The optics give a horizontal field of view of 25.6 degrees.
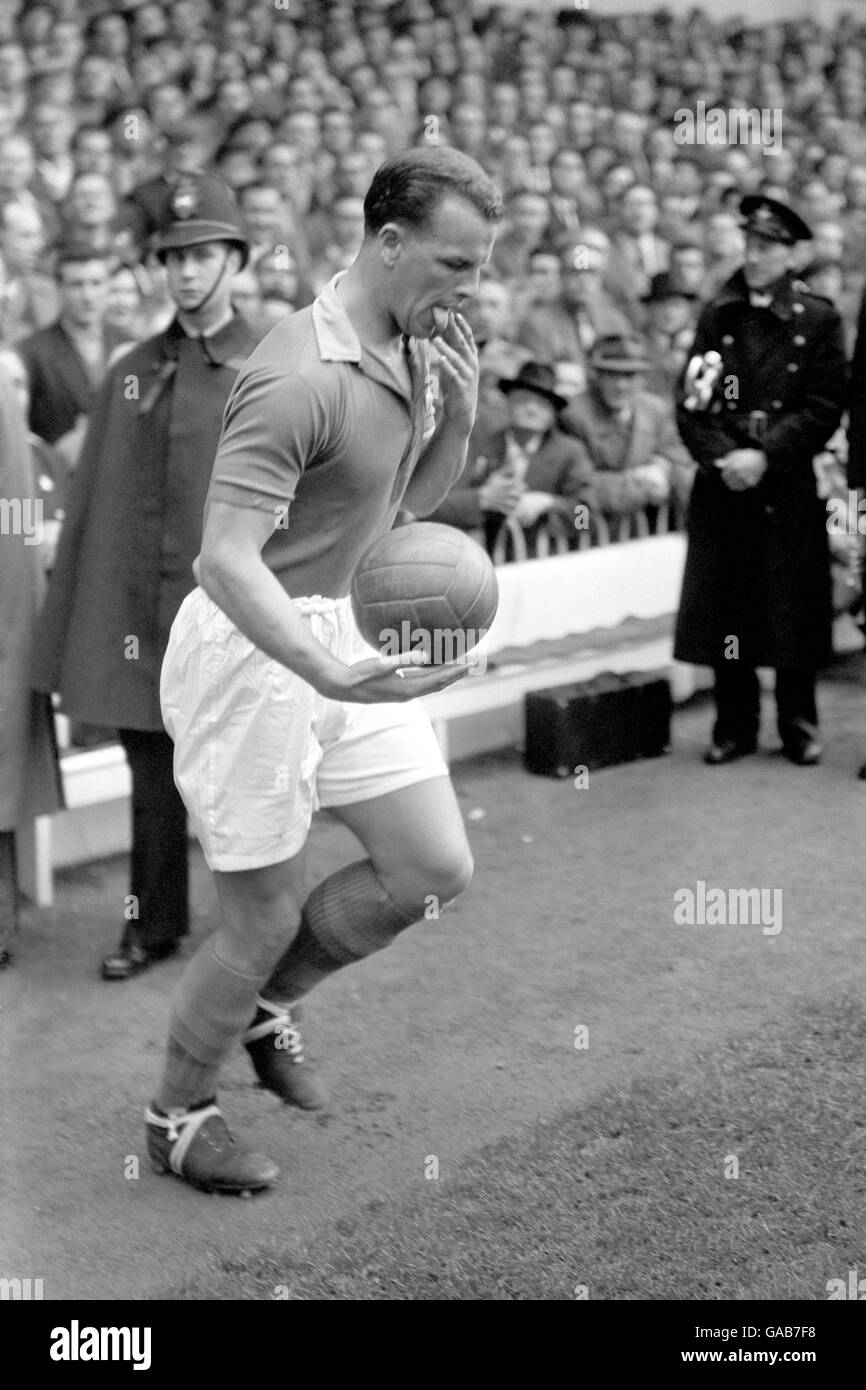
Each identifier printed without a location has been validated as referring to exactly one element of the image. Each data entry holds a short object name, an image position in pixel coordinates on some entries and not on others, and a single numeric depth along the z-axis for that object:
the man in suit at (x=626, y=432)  8.05
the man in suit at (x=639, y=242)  11.72
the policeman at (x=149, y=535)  4.96
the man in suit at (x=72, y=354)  7.14
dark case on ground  7.09
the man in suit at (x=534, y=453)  7.53
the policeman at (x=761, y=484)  7.16
